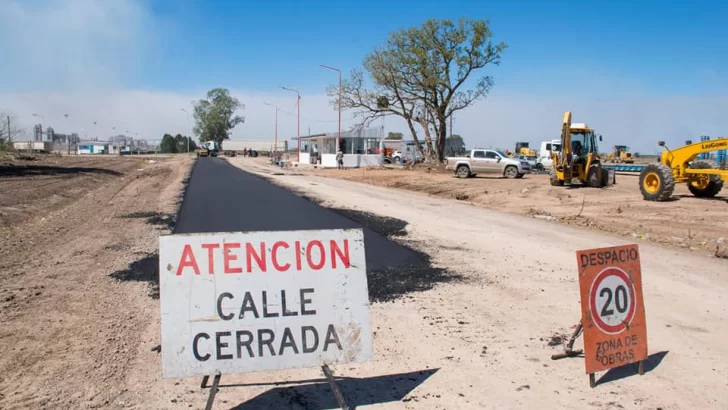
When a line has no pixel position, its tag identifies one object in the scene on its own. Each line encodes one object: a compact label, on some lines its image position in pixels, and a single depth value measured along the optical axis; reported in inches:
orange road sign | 190.2
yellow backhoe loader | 1011.9
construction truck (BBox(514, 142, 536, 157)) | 2583.7
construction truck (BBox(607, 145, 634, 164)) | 2273.9
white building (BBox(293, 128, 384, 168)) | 2129.7
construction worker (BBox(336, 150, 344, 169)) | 2016.9
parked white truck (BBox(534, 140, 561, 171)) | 1953.6
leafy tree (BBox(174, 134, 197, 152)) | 6532.0
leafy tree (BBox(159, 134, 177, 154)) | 6461.6
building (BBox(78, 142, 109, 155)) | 5472.4
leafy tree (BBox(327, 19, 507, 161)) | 1817.2
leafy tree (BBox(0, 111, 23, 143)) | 2284.1
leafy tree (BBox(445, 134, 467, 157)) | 2487.2
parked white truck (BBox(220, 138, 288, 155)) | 4640.8
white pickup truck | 1418.6
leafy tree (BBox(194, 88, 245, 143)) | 6023.6
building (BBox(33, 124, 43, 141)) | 5644.7
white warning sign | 163.5
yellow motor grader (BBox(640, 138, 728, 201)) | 733.9
